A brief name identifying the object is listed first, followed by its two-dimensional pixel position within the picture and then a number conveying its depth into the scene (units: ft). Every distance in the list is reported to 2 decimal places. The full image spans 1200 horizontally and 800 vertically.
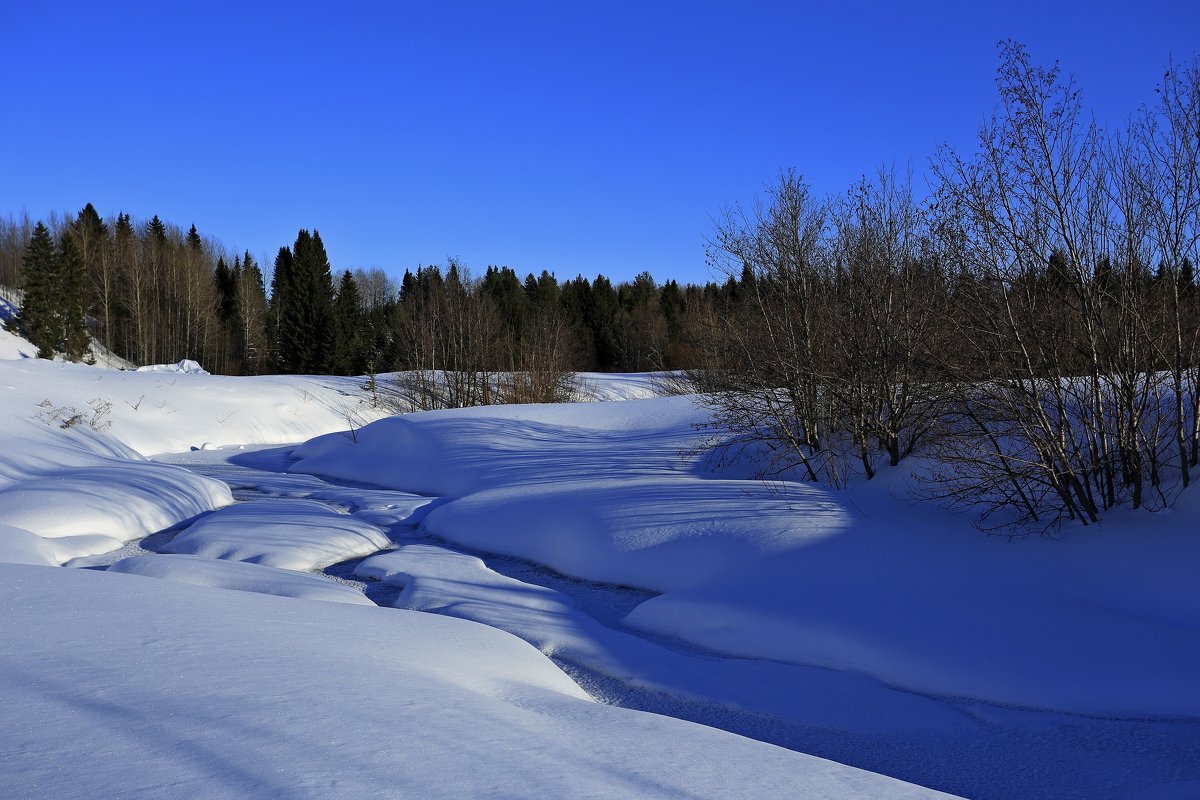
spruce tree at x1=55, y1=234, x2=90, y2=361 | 124.67
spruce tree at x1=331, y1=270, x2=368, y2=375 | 138.10
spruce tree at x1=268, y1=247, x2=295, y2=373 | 139.74
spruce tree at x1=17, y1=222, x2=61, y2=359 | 121.19
